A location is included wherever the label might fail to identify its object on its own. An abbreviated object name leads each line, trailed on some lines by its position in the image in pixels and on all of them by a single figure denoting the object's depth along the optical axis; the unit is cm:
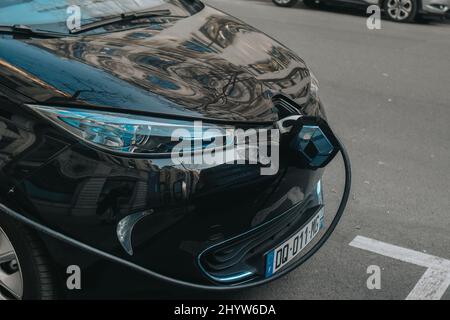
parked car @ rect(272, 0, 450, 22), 1018
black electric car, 218
